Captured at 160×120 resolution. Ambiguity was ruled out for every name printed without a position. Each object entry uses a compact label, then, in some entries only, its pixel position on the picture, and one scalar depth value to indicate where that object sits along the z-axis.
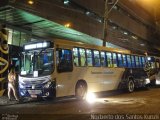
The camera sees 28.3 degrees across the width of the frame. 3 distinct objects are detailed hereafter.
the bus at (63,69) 15.78
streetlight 26.69
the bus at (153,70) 27.41
